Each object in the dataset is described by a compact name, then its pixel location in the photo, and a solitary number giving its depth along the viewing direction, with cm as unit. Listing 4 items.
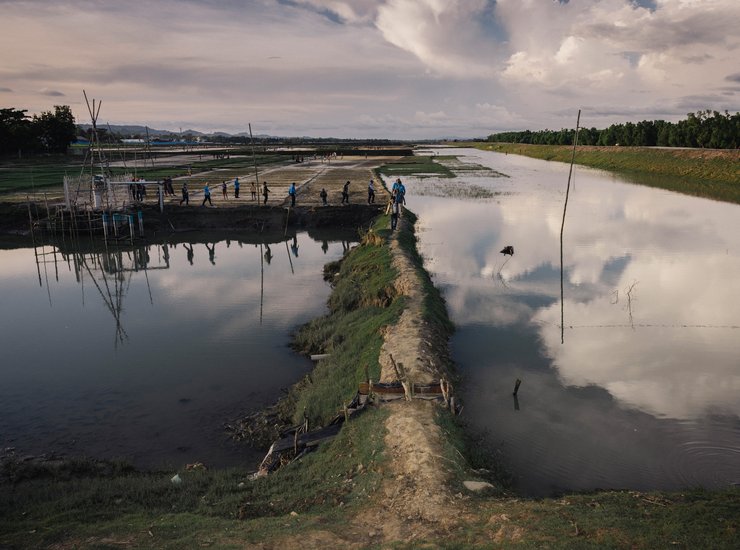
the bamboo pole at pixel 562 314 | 1371
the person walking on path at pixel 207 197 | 3157
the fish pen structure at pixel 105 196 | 2848
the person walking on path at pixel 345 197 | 3306
